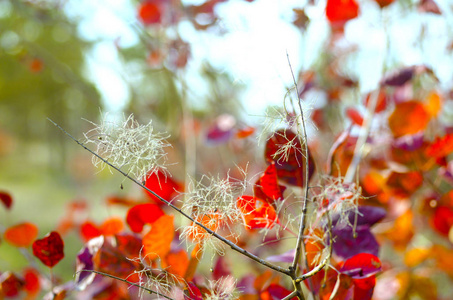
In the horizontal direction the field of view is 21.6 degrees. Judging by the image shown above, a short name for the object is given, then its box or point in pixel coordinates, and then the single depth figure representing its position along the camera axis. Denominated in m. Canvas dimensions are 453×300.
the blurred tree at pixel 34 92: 20.35
